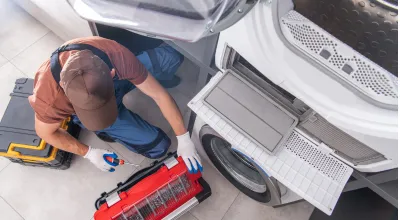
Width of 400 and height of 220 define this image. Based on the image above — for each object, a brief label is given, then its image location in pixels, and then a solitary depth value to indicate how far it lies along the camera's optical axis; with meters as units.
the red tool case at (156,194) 1.33
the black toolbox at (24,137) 1.49
